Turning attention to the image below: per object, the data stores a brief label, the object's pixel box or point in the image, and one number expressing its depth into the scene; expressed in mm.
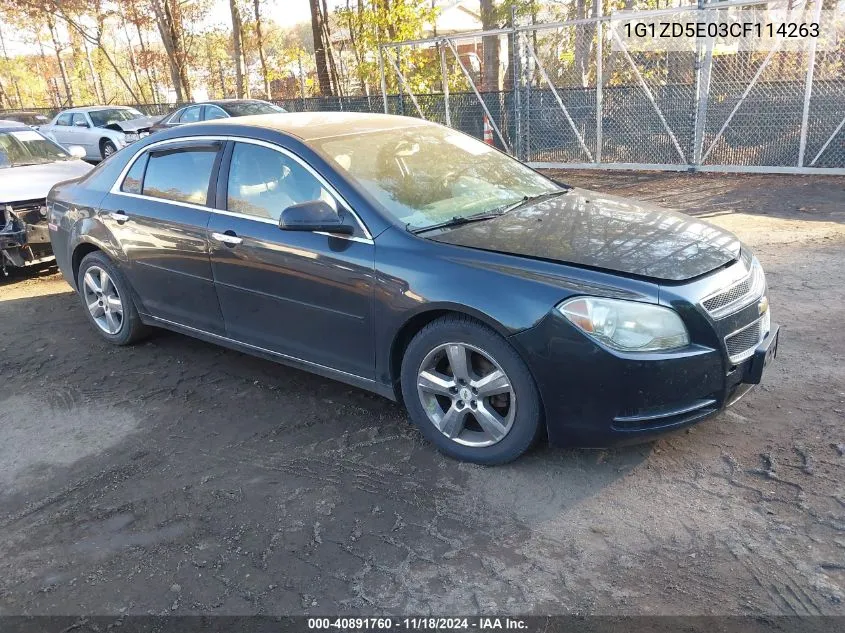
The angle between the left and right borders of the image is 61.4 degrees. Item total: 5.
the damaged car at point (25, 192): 7305
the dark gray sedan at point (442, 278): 3148
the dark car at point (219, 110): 14867
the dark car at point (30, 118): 22506
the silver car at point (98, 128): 18438
